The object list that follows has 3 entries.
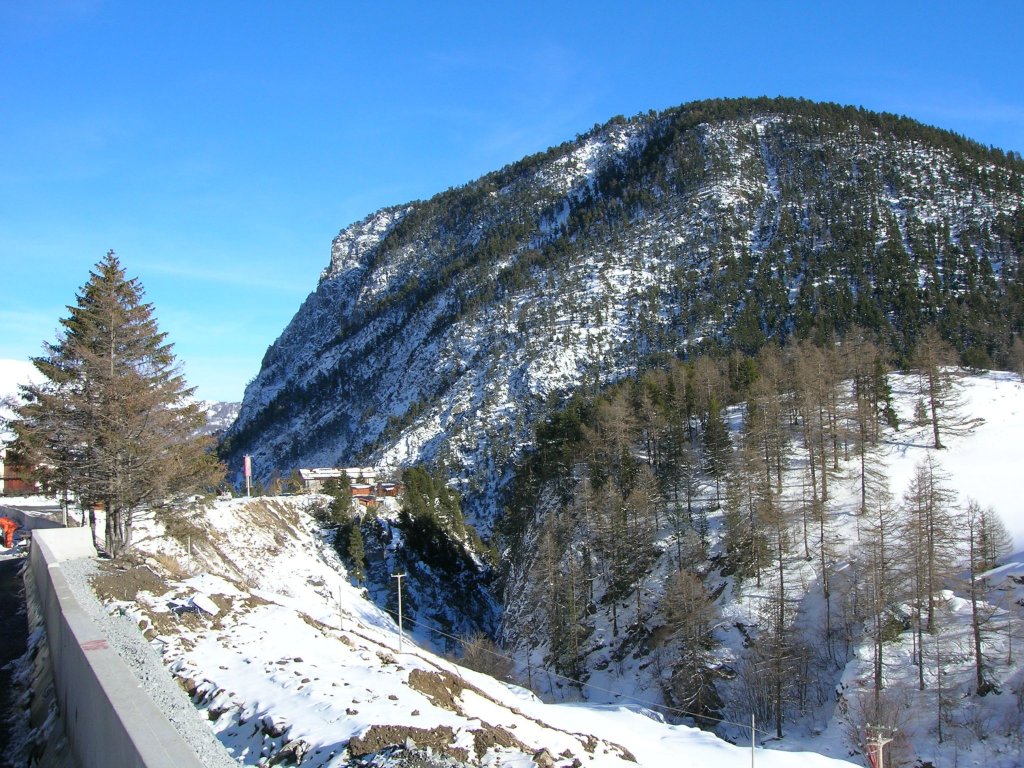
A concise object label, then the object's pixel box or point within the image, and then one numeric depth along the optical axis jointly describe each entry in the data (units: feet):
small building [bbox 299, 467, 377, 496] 378.12
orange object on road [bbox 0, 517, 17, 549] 130.19
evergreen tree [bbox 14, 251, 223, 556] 81.25
